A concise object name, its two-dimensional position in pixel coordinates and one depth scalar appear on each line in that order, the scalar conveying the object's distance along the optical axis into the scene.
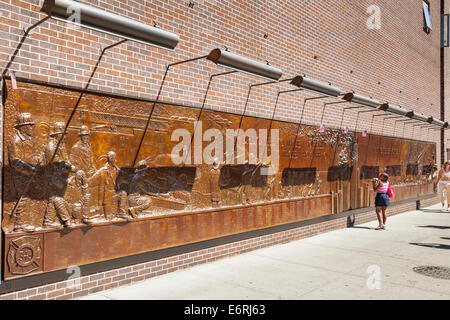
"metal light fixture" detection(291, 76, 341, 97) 7.39
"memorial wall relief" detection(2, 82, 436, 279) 4.32
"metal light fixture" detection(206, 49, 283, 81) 5.73
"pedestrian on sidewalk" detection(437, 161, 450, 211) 13.52
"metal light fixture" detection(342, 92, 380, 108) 9.27
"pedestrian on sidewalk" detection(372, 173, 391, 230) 10.12
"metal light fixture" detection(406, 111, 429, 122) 12.31
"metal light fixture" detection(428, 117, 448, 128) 13.84
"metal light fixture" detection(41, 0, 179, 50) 3.96
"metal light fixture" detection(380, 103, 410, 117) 10.79
